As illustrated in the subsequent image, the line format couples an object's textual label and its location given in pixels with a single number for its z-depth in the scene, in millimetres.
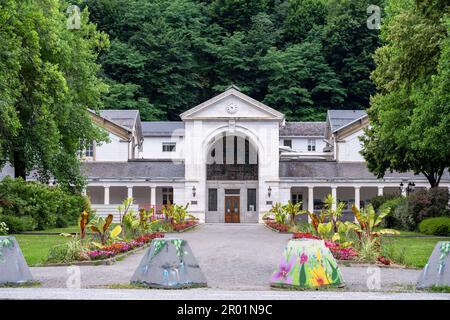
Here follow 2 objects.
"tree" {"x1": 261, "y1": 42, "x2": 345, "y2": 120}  99562
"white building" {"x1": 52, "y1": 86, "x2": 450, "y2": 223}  69625
